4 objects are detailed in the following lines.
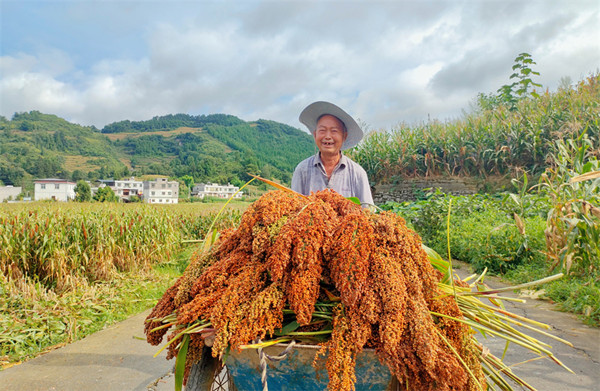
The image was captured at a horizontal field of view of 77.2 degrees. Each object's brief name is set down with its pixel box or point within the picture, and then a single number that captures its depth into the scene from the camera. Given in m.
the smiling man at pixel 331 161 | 2.93
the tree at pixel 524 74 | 12.53
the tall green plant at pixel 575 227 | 4.27
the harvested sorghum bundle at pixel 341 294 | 1.08
